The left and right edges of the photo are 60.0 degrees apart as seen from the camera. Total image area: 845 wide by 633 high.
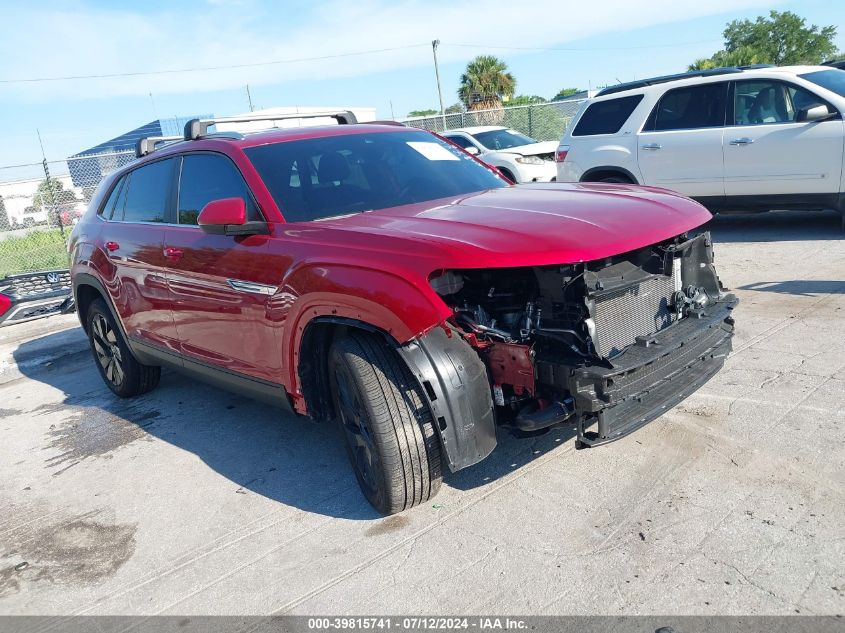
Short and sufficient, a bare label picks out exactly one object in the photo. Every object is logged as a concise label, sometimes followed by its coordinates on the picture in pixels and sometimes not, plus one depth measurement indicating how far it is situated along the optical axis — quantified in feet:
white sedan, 43.91
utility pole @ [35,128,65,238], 47.03
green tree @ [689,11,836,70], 144.36
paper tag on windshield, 15.26
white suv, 26.27
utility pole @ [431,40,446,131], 114.62
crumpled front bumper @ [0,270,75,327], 30.58
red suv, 9.95
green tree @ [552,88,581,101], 235.56
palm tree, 121.70
